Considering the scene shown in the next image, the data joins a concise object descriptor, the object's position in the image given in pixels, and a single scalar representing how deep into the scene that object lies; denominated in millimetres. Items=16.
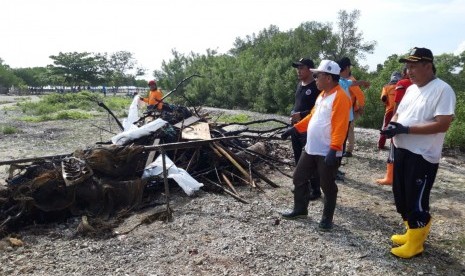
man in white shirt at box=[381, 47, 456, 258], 3207
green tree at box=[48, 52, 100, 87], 60156
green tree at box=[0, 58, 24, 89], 67375
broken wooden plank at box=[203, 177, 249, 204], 5192
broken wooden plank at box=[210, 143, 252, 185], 5988
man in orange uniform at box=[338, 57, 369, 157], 6371
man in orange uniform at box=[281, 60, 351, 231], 3773
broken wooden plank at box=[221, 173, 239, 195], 5494
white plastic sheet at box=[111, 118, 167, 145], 5995
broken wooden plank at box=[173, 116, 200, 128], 7015
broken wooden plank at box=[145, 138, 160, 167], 5730
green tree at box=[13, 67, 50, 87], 77312
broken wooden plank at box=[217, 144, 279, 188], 5938
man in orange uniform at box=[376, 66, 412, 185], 6027
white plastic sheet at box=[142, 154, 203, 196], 5379
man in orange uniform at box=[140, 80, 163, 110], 11610
